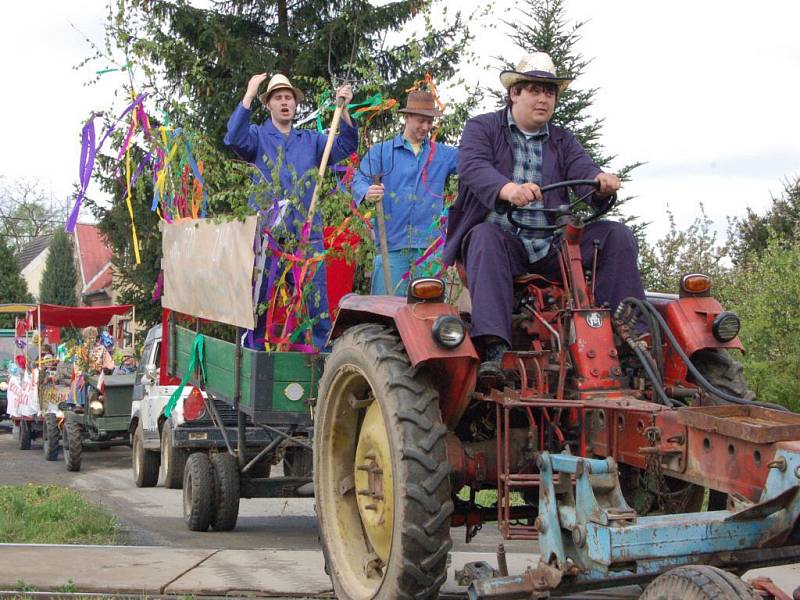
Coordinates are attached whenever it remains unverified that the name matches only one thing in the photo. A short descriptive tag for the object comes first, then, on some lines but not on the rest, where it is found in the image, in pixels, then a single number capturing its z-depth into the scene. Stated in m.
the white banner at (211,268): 7.04
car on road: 9.99
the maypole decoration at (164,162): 7.70
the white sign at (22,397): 18.89
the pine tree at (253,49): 16.78
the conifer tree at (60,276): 52.91
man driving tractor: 4.70
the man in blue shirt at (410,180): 7.31
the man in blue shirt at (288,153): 7.11
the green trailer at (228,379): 7.13
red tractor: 3.50
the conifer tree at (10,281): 44.31
